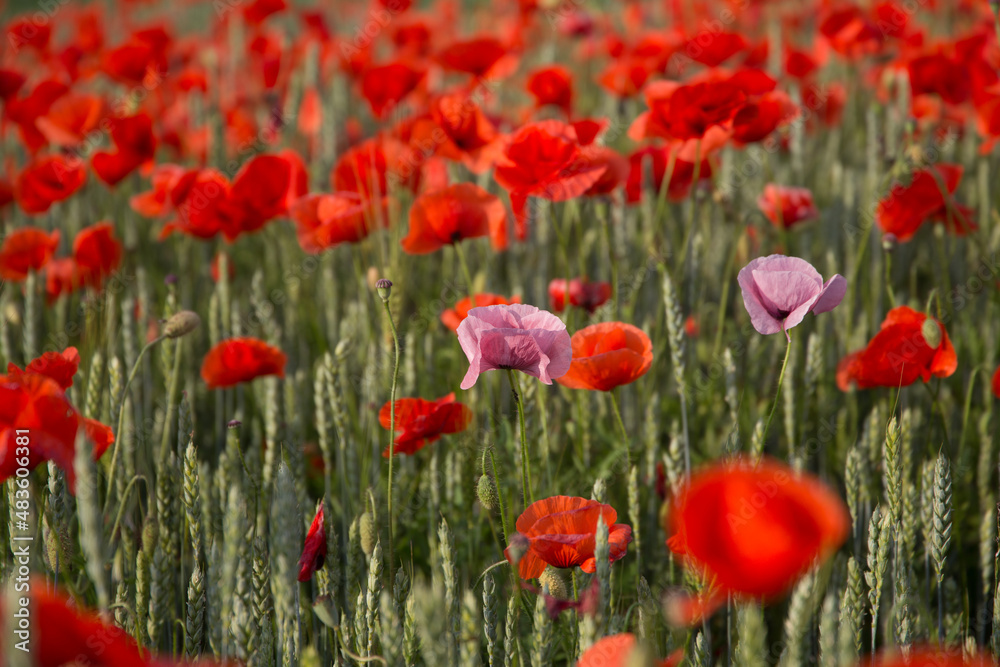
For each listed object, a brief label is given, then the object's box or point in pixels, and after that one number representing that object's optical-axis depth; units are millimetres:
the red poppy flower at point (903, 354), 3377
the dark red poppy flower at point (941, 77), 3770
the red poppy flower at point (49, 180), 3721
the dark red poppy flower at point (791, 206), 3657
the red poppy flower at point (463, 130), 3608
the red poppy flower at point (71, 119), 3907
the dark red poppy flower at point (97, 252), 3658
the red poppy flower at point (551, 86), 3813
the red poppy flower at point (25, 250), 3638
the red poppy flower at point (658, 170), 3637
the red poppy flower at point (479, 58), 3857
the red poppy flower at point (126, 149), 3798
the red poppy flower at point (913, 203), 3600
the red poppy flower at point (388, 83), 3854
